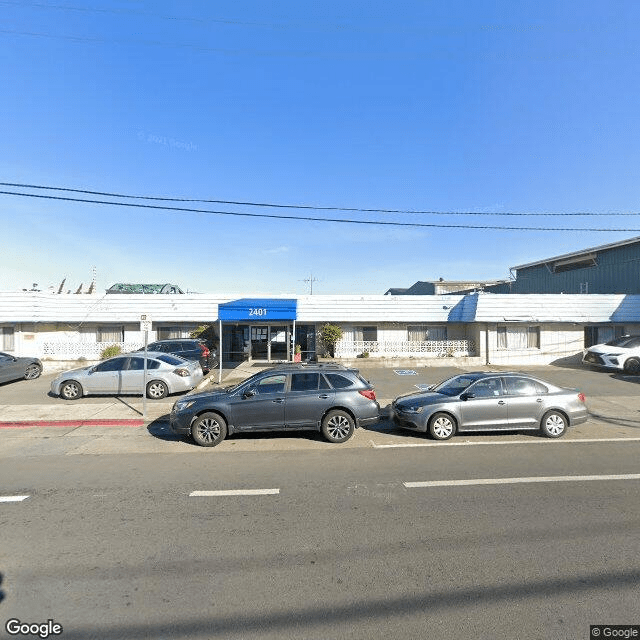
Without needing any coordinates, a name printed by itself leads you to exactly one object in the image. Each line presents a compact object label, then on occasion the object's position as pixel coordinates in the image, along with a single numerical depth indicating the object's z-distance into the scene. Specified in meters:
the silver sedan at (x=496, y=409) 8.09
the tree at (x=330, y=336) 20.78
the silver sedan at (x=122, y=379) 12.40
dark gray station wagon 7.72
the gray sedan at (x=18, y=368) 15.16
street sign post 9.95
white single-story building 20.36
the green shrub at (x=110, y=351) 20.23
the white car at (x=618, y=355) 17.55
